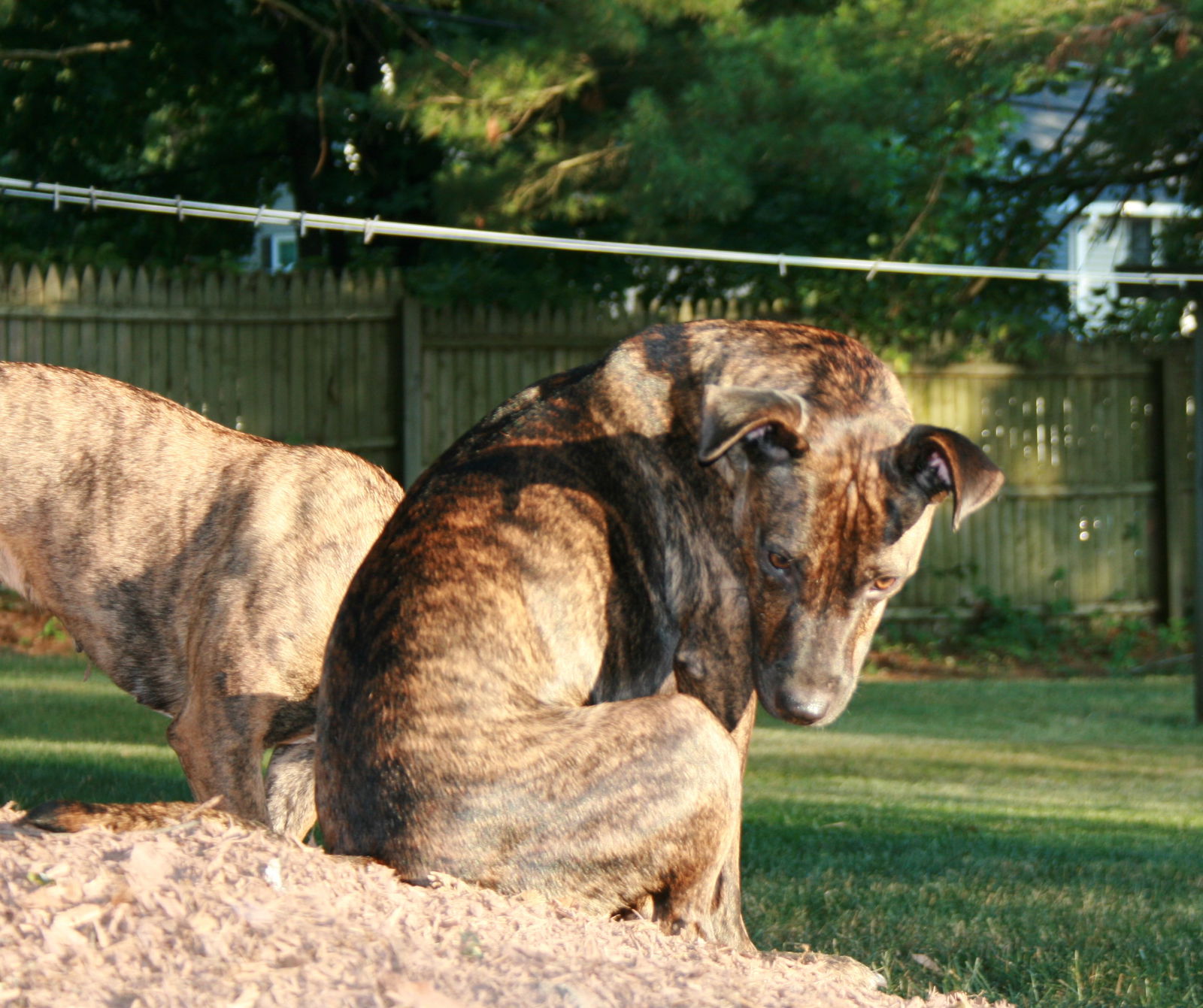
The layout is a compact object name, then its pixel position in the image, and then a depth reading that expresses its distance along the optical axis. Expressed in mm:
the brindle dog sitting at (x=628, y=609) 3072
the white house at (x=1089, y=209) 23922
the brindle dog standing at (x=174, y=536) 4566
